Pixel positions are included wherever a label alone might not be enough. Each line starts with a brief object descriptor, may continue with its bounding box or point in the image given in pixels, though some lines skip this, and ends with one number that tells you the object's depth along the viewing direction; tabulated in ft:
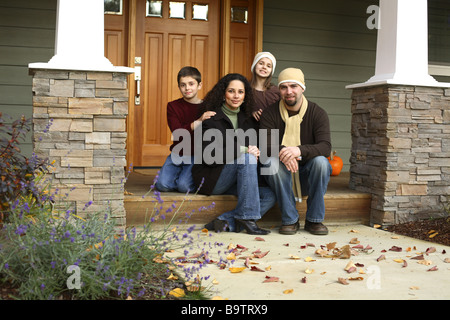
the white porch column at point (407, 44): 12.71
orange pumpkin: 17.39
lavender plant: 6.43
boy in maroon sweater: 12.14
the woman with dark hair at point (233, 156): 11.48
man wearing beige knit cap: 11.50
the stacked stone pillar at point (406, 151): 12.64
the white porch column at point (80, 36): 10.55
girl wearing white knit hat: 12.60
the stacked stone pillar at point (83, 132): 10.35
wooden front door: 16.70
